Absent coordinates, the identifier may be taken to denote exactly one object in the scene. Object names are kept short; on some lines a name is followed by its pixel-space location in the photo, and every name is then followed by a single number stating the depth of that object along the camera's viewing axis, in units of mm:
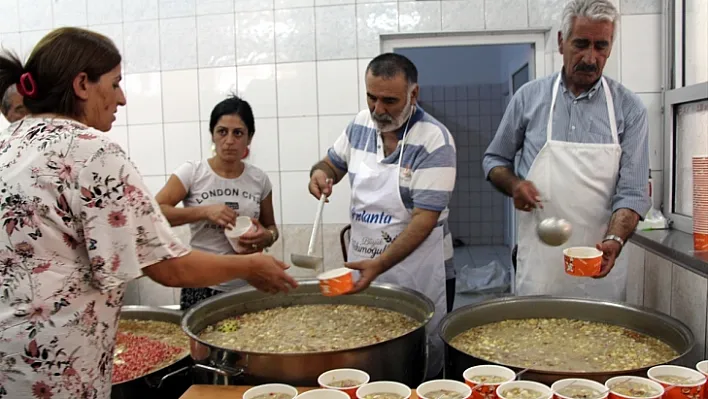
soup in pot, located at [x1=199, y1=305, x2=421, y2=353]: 1900
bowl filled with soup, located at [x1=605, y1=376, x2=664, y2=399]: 1182
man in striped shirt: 2215
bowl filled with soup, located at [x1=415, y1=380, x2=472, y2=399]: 1240
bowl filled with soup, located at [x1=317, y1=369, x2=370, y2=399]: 1325
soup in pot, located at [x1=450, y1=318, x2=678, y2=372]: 1658
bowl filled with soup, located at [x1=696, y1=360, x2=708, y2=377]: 1264
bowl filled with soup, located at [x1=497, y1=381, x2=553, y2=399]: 1195
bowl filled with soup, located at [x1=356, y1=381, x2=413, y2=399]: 1254
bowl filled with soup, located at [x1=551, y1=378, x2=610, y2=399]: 1198
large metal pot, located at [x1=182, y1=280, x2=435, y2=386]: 1420
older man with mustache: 2086
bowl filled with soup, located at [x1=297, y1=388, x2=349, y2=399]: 1230
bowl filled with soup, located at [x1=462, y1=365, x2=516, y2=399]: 1218
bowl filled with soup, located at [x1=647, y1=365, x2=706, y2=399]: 1184
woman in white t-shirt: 2553
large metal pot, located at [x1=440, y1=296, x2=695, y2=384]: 1663
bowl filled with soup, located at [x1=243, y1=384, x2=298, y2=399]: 1297
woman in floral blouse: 1238
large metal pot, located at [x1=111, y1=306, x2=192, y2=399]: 1570
